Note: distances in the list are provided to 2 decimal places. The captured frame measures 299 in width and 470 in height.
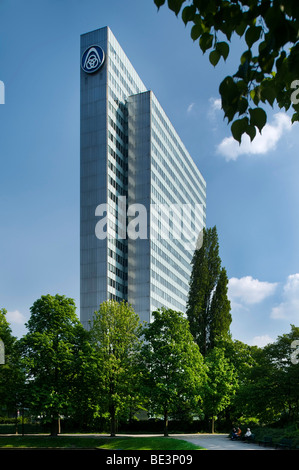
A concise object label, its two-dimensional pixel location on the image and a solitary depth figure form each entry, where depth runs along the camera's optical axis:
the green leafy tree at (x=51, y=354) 42.03
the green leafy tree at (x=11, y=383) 42.75
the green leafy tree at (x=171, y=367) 43.62
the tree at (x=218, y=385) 53.16
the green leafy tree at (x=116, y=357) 44.28
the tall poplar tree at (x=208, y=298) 64.62
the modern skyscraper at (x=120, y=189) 88.62
